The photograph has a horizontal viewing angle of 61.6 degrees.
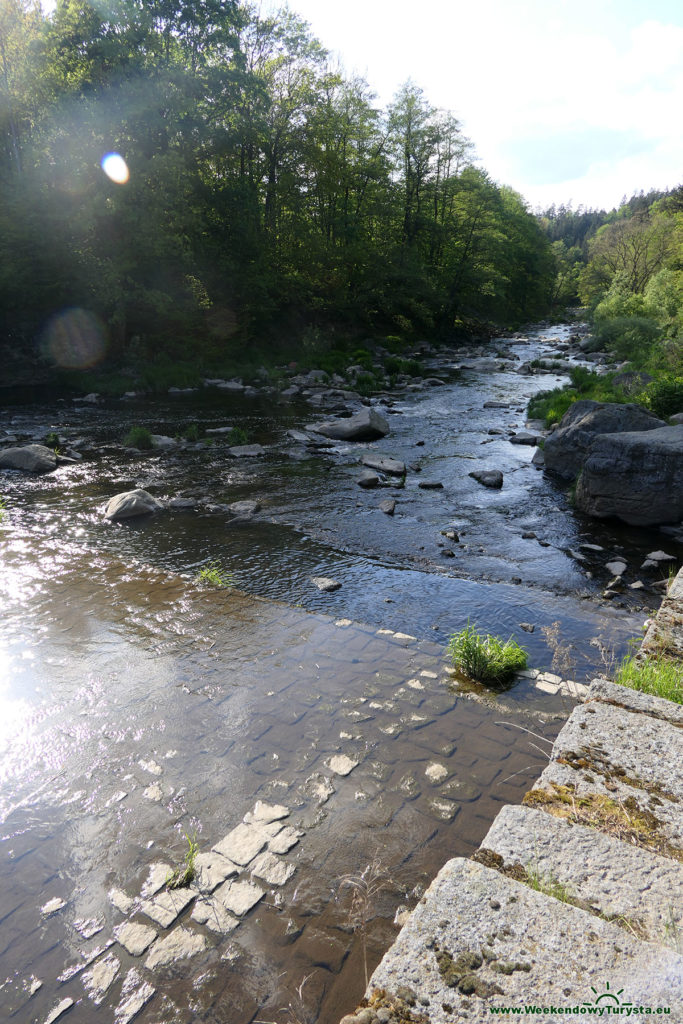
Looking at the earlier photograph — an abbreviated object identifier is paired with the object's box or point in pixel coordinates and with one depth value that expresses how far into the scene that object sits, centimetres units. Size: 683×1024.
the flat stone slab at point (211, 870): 338
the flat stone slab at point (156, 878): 336
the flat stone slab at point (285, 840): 363
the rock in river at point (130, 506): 1066
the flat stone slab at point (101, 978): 286
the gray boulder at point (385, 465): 1387
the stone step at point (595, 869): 196
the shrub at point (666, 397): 1484
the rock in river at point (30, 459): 1375
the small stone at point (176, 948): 298
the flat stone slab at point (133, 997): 274
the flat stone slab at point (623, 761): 258
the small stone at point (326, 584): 807
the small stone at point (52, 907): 328
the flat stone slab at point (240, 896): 324
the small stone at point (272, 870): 343
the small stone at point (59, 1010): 275
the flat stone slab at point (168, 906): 319
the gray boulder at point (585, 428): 1273
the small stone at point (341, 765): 432
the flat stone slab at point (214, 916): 313
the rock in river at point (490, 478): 1296
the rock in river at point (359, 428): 1709
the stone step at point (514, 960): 165
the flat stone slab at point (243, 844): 357
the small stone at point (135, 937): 304
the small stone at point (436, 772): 424
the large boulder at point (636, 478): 1034
